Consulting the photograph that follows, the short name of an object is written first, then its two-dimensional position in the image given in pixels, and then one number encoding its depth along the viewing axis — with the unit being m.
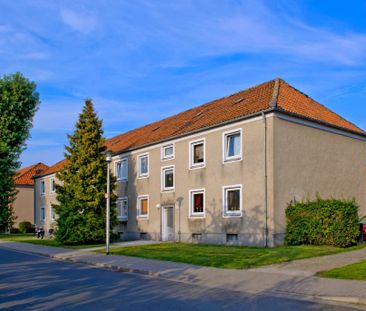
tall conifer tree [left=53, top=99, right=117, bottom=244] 27.20
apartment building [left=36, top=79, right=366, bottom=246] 21.58
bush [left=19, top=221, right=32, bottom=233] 54.44
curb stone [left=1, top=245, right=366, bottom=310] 9.10
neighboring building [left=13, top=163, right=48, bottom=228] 58.34
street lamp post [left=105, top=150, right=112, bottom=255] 20.46
